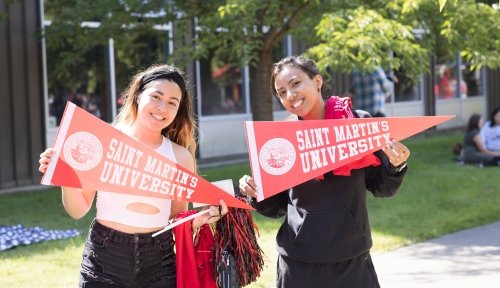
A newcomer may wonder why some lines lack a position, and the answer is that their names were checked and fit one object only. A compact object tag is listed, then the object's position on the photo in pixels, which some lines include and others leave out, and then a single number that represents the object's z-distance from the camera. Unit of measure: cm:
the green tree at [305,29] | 815
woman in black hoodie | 318
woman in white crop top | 319
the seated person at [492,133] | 1292
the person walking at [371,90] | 1320
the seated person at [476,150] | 1266
